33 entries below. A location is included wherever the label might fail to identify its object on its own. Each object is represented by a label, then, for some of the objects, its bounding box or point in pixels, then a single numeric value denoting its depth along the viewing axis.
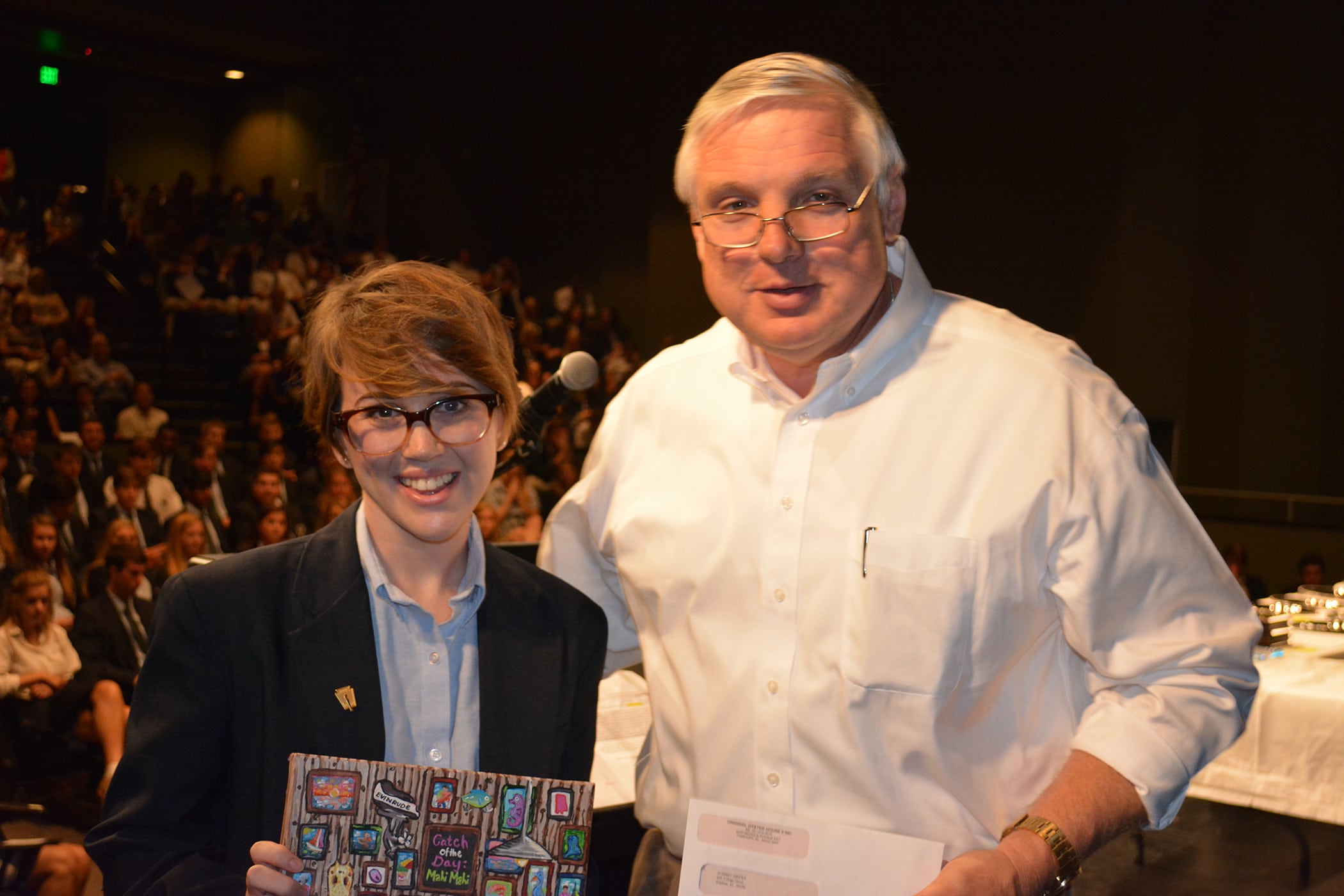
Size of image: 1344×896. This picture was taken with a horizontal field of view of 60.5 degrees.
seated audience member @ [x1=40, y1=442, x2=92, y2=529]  7.11
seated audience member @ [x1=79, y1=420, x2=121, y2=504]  7.42
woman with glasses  1.51
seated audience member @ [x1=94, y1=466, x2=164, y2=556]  6.81
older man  1.57
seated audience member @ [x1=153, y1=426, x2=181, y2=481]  7.89
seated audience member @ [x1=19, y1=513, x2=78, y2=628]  5.84
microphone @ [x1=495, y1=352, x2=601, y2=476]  2.03
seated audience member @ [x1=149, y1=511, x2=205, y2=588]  5.94
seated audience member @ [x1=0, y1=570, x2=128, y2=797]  4.76
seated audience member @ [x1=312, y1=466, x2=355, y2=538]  7.20
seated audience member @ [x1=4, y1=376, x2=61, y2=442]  8.09
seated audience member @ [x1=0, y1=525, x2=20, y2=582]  6.04
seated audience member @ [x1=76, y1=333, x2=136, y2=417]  9.59
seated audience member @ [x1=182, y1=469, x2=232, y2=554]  7.23
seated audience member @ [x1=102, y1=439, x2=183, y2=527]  7.31
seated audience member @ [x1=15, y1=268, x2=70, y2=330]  9.94
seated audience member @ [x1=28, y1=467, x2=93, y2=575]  6.66
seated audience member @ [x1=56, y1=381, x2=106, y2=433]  8.86
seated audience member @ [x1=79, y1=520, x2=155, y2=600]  5.33
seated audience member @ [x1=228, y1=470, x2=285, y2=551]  7.09
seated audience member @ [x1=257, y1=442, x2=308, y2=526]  7.52
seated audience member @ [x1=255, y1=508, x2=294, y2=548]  6.68
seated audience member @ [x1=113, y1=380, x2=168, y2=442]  9.17
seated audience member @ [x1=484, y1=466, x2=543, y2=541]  7.92
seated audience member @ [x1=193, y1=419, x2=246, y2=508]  7.86
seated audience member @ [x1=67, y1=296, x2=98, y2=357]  9.90
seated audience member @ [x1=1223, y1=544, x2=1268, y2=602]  7.87
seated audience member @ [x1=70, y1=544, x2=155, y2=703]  4.98
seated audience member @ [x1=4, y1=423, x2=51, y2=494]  7.57
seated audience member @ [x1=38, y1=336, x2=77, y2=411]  9.23
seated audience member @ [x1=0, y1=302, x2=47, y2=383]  8.91
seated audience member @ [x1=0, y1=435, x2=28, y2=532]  7.03
